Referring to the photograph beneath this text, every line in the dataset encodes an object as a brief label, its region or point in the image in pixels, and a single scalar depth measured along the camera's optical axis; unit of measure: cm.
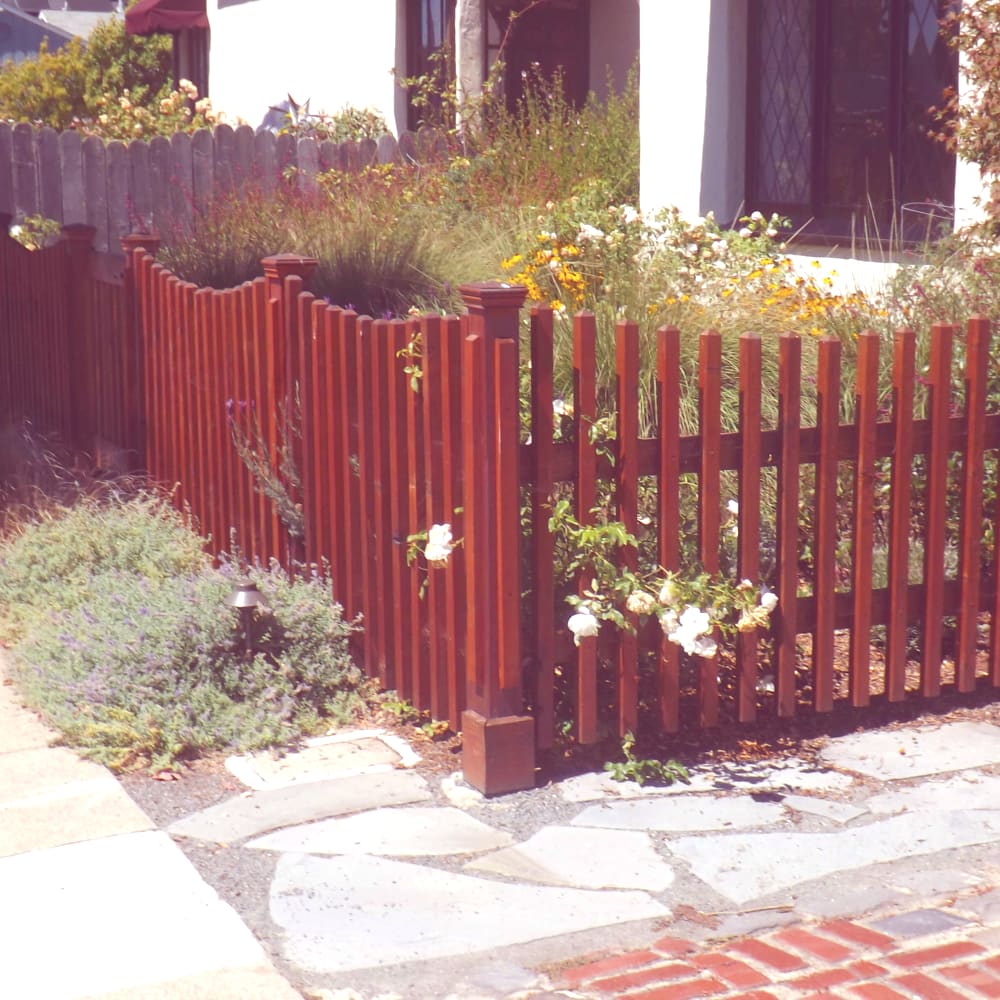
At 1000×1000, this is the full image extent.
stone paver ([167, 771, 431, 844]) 427
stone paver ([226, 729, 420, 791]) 465
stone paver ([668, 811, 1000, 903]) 399
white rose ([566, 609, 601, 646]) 448
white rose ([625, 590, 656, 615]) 450
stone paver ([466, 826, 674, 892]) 397
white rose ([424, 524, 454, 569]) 457
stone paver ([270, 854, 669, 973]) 359
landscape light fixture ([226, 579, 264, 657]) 506
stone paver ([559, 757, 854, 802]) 455
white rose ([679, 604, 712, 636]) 454
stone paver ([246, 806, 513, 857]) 414
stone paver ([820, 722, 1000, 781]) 475
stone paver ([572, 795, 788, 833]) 432
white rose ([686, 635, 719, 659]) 455
